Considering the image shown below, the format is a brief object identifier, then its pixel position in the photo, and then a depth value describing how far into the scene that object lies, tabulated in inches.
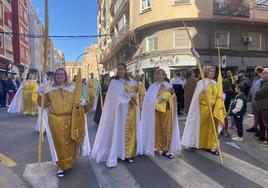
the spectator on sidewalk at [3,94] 442.9
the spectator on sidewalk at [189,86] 313.4
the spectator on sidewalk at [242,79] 274.2
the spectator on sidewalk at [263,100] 187.7
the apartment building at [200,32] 543.7
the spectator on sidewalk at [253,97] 218.9
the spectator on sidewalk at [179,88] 347.6
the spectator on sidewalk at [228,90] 252.7
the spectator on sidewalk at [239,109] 198.3
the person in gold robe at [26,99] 338.2
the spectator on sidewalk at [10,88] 461.2
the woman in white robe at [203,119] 163.5
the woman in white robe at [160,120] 158.1
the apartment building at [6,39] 834.6
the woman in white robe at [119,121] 146.7
